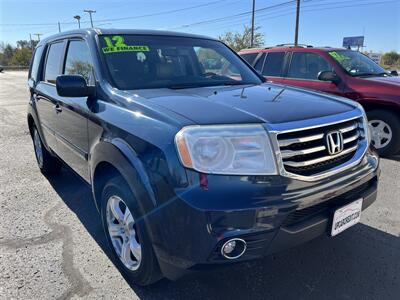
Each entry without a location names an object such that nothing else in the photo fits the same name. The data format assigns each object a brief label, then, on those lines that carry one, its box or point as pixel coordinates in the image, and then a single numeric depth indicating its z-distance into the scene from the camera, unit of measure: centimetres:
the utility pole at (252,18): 3287
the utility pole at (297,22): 2635
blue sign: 3931
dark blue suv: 182
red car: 534
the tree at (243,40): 4672
